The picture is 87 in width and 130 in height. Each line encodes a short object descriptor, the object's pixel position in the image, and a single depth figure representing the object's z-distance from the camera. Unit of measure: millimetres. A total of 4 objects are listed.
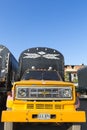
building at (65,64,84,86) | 31521
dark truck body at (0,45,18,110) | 4972
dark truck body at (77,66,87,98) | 10741
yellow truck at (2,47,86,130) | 3032
